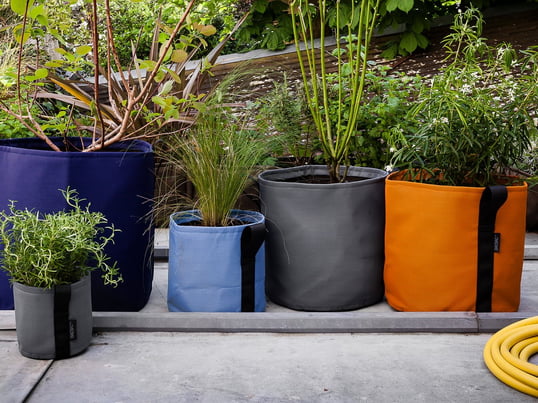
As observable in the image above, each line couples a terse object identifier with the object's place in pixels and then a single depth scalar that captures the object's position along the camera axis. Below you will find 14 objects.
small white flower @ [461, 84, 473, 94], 2.07
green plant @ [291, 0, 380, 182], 2.17
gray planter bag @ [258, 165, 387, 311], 2.04
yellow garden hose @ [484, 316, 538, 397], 1.53
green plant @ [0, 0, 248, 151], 1.88
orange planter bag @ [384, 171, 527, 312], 1.91
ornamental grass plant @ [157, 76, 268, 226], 2.04
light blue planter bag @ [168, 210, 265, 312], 1.92
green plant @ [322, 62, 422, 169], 2.59
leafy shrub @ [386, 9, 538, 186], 1.95
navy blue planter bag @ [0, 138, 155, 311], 1.86
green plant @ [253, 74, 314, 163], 2.58
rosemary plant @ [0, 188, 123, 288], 1.65
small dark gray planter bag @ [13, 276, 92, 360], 1.66
